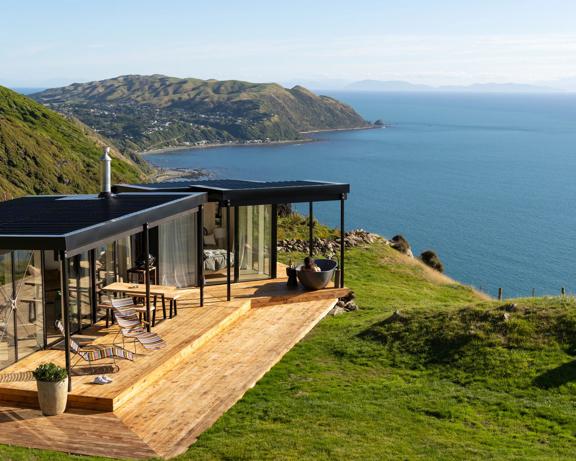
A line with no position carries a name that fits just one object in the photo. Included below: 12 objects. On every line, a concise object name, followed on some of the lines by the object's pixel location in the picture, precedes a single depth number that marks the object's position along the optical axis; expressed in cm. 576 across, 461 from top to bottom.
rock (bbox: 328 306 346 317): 1642
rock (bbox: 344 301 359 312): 1700
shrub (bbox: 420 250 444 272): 3033
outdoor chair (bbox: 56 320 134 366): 1143
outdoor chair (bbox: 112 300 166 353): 1203
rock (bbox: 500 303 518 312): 1370
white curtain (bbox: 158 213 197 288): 1616
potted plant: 982
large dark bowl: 1681
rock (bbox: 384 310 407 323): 1433
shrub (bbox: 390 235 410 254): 2789
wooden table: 1343
